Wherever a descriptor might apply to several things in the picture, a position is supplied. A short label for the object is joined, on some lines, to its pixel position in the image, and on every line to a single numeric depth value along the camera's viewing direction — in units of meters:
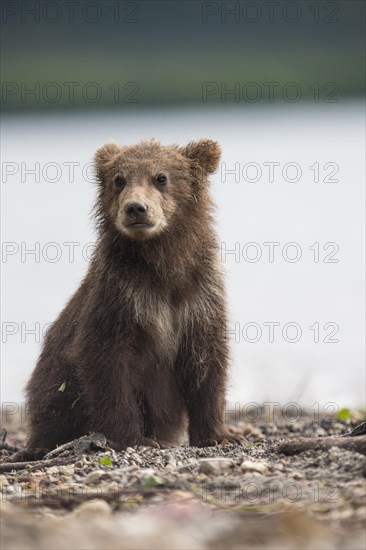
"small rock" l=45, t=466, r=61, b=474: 12.07
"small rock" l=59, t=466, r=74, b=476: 11.92
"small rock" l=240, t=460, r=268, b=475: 10.96
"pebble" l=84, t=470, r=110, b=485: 11.09
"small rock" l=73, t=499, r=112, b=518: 9.41
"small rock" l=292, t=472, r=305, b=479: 10.63
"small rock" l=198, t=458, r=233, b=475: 11.04
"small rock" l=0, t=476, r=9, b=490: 11.20
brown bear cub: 14.95
